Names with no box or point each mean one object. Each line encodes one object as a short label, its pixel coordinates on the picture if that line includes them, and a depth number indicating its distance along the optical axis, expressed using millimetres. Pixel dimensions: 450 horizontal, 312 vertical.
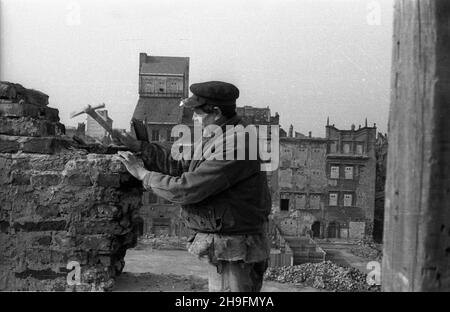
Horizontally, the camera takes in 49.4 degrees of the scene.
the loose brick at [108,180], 4077
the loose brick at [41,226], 4082
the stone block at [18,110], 4211
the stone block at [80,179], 4094
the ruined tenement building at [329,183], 32406
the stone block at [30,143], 4172
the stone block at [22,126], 4203
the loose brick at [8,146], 4160
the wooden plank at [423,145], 2111
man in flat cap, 3049
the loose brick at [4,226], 4102
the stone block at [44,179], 4094
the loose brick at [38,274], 4102
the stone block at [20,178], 4094
